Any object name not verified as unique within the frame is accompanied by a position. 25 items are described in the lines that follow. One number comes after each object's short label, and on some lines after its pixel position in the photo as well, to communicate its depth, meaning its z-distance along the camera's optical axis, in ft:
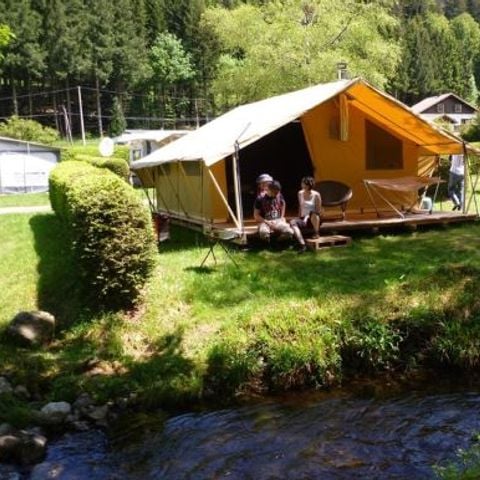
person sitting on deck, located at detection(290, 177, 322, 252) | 37.04
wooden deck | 38.73
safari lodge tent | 42.45
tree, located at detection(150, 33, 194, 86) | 244.22
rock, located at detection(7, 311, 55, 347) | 26.55
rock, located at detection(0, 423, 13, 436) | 20.14
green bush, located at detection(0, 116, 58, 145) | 153.07
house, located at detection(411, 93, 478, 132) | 248.11
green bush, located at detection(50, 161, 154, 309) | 27.37
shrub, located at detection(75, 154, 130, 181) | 91.71
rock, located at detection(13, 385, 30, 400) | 23.00
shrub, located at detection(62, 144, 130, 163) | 129.06
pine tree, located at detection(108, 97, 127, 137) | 223.30
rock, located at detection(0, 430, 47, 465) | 19.27
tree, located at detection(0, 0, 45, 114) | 201.46
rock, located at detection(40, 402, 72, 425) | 21.45
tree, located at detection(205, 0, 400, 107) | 105.60
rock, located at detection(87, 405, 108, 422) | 22.09
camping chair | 43.73
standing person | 50.55
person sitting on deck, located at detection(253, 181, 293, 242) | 36.24
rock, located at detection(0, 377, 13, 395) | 22.70
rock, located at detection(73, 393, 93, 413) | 22.39
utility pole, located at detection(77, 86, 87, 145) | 202.95
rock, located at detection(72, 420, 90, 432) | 21.54
